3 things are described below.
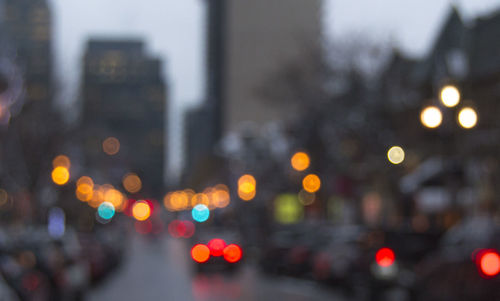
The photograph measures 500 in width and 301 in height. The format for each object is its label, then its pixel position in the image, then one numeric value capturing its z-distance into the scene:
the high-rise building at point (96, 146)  49.07
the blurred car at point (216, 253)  29.67
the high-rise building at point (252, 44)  148.75
